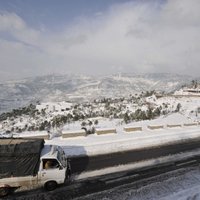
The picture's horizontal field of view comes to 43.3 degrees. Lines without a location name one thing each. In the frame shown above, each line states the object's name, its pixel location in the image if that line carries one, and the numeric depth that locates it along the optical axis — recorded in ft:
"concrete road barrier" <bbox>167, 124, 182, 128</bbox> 96.63
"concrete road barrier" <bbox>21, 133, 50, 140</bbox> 68.59
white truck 39.47
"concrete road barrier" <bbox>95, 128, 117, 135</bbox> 79.61
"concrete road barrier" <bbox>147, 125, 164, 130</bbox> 91.40
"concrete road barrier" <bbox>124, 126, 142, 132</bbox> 85.56
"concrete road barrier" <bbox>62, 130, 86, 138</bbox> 74.13
